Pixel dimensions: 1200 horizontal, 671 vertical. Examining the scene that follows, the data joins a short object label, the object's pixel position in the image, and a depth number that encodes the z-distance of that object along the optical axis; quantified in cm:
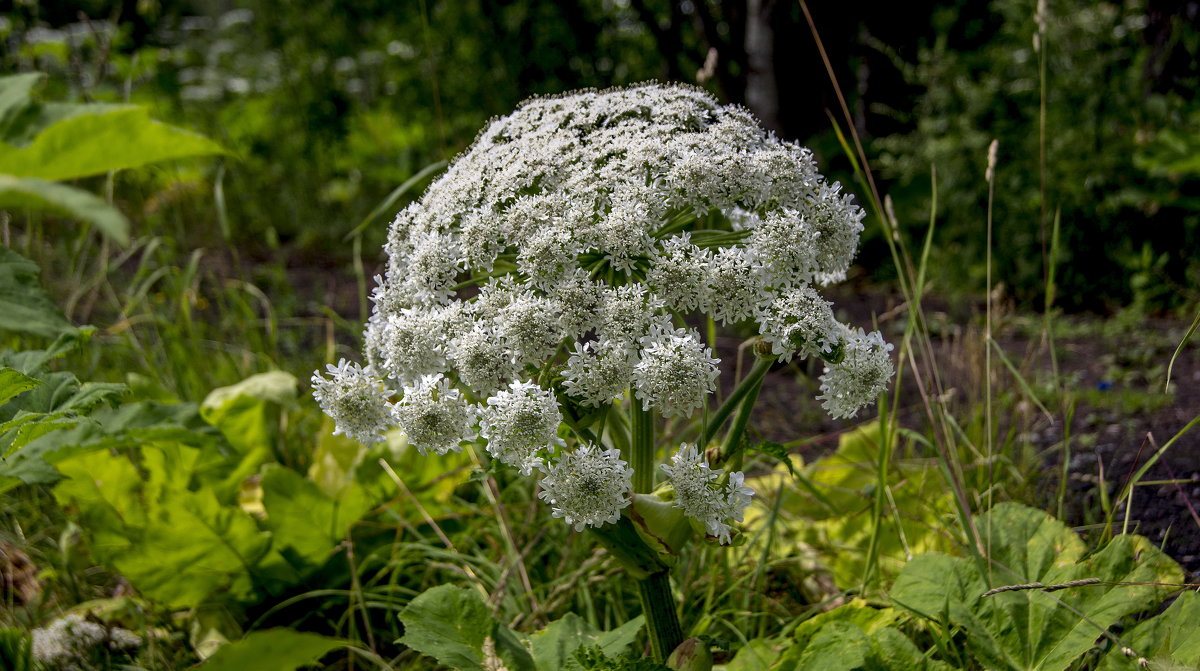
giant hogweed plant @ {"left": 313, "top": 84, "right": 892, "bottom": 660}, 128
